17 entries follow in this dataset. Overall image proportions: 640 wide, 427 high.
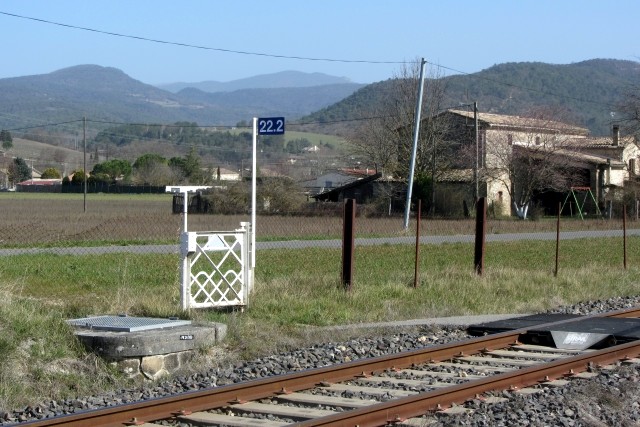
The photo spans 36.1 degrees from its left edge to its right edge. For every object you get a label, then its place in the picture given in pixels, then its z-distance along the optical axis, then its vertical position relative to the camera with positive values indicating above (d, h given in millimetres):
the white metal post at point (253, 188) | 16078 +88
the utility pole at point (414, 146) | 43850 +2356
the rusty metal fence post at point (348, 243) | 17391 -853
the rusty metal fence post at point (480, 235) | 20734 -800
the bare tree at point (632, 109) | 70312 +6567
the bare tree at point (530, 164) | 66962 +2399
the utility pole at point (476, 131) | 54450 +3733
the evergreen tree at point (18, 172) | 126250 +2230
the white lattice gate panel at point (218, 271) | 14250 -1265
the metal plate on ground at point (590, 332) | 12859 -1778
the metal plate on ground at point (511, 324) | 13898 -1831
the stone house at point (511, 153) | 67812 +3253
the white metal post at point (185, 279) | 14227 -1268
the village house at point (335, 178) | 84269 +1653
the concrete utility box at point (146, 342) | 11242 -1773
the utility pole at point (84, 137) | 61019 +3411
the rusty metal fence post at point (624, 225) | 24372 -644
